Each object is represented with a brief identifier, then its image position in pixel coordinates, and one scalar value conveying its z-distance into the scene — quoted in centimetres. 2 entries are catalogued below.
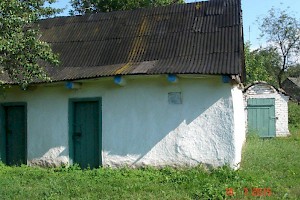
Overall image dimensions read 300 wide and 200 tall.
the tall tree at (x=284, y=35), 3688
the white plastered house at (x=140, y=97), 862
